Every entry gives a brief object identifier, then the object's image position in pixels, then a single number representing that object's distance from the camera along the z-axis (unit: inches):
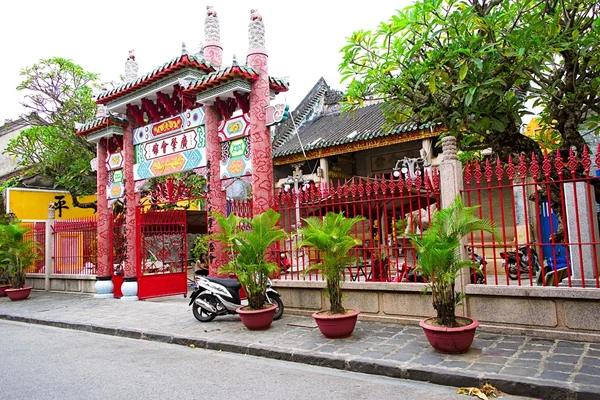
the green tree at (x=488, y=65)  223.1
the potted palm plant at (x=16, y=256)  507.8
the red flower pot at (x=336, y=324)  246.8
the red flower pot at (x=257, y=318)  281.7
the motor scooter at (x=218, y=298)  317.7
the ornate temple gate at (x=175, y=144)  357.4
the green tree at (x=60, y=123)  603.2
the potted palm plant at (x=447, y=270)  206.1
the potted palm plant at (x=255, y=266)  283.3
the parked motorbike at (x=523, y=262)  457.6
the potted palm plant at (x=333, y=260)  249.0
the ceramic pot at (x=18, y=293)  506.9
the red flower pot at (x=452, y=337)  203.8
